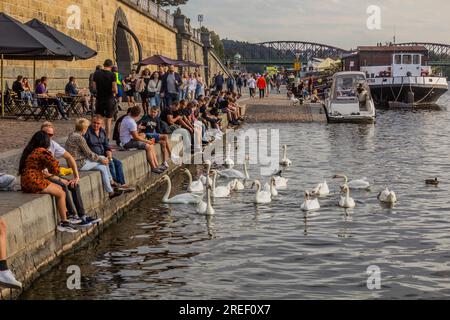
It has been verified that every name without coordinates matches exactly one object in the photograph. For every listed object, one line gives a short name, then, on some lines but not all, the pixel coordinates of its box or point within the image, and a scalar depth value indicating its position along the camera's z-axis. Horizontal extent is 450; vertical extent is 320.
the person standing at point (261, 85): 57.28
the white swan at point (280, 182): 17.83
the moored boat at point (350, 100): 36.84
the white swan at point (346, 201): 15.48
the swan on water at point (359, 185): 17.52
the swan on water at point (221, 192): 16.61
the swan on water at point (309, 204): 15.02
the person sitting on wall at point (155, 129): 19.30
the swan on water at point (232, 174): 19.31
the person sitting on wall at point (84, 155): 13.14
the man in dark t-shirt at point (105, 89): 18.67
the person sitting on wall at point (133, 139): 17.20
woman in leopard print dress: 10.77
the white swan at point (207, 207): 14.64
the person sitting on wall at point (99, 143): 13.89
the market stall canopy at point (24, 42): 18.66
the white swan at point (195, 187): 17.17
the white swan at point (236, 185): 17.41
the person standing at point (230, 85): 49.81
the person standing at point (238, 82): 66.38
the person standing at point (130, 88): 30.71
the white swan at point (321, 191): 16.69
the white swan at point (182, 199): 15.89
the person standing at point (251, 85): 60.55
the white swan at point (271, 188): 16.52
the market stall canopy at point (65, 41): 21.08
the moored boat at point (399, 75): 53.16
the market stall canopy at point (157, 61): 32.06
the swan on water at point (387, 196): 15.88
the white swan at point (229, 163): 21.62
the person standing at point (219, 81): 44.19
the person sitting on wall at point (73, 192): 11.38
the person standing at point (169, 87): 27.25
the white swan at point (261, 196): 15.85
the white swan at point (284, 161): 21.92
